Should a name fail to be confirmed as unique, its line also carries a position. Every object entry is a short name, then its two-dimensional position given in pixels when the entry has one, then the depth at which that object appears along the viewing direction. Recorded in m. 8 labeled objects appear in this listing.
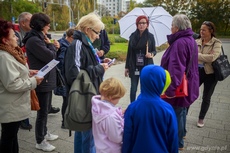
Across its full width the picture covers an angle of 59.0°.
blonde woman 2.29
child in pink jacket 1.84
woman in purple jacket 2.61
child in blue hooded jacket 1.71
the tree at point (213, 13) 38.12
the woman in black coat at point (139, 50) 4.16
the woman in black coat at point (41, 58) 2.74
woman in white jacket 2.10
